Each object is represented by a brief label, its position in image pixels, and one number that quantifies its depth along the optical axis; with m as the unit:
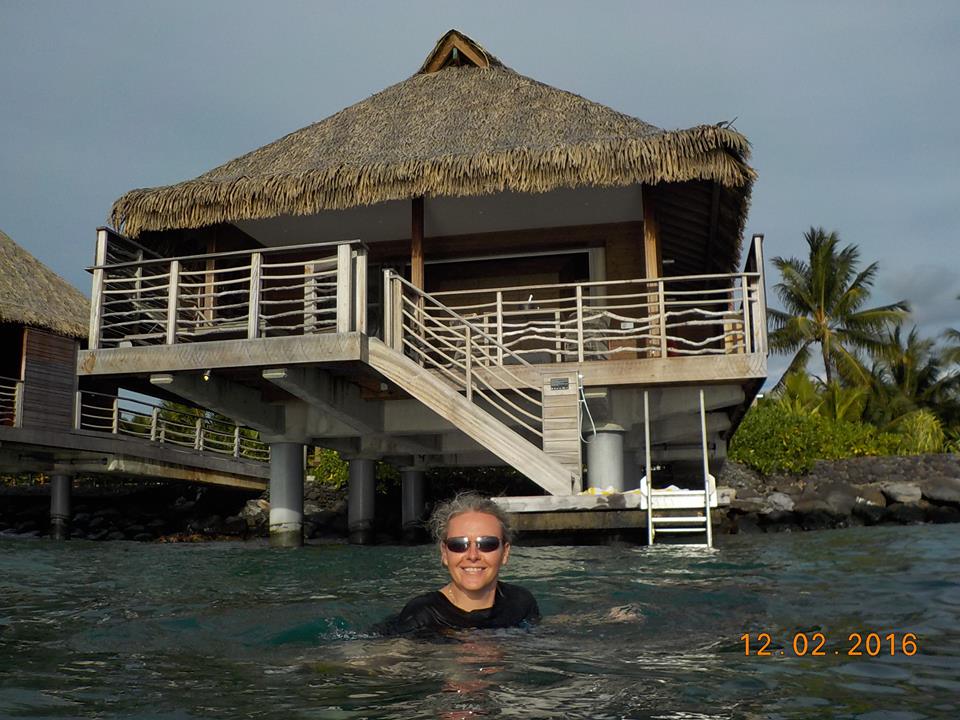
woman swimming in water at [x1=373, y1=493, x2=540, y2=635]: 4.14
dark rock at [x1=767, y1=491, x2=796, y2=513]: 17.27
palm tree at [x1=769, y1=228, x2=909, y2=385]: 29.14
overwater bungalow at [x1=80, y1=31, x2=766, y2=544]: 10.70
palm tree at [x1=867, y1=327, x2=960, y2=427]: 28.48
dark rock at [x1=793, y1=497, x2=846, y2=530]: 16.56
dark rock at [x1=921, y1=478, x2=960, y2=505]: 16.98
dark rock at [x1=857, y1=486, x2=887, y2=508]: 17.22
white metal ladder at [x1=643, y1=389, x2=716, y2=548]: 9.50
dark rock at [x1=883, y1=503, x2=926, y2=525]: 16.70
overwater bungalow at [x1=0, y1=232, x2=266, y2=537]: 17.84
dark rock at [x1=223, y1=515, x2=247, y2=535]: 19.80
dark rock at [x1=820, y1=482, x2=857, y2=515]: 16.97
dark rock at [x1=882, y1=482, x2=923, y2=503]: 17.08
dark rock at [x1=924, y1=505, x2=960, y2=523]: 16.62
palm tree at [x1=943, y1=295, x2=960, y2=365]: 28.62
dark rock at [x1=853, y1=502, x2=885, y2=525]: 16.61
